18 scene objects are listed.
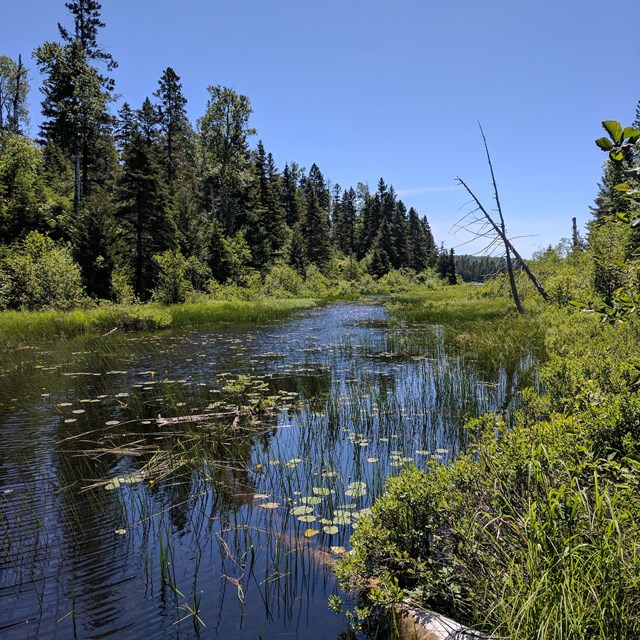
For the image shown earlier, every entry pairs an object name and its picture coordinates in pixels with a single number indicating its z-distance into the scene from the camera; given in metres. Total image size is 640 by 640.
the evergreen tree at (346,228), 81.06
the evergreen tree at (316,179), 90.12
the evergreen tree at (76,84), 29.03
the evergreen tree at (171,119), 49.38
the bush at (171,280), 26.86
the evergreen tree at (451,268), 74.12
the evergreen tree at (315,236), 61.62
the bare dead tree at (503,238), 17.61
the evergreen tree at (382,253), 66.57
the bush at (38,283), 20.84
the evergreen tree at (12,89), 51.41
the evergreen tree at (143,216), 30.09
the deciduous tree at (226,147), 44.09
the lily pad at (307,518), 4.17
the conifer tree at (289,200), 70.62
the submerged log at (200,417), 7.09
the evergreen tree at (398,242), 72.38
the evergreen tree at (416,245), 77.50
